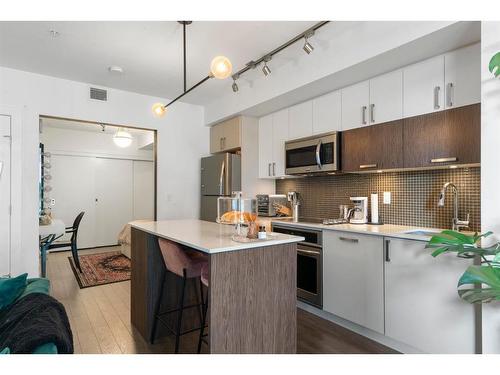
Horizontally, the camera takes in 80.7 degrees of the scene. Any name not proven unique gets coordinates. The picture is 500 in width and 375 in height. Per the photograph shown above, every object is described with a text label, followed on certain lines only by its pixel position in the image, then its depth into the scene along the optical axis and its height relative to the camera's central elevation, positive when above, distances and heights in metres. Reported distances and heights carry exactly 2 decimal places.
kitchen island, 1.59 -0.59
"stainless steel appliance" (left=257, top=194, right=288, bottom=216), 3.94 -0.21
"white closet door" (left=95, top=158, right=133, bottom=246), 6.46 -0.23
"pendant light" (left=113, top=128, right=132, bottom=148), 4.94 +0.83
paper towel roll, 2.87 -0.19
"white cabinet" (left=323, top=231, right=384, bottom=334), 2.32 -0.76
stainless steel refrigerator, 3.96 +0.12
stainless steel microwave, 2.99 +0.37
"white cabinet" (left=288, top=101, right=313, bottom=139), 3.34 +0.79
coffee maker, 2.91 -0.22
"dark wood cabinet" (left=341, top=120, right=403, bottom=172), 2.51 +0.38
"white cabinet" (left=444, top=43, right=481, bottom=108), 2.03 +0.80
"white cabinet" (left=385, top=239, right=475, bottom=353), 1.88 -0.78
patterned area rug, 3.99 -1.27
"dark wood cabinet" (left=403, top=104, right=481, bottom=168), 2.05 +0.38
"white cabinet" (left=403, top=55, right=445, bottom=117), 2.23 +0.80
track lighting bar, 2.40 +1.30
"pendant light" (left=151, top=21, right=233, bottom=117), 1.91 +0.79
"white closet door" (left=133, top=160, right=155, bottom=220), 6.91 -0.03
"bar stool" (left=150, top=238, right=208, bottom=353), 2.00 -0.52
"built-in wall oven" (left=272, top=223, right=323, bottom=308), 2.79 -0.77
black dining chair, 4.42 -0.85
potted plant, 1.06 -0.31
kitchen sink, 2.38 -0.36
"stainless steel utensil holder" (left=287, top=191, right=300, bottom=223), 3.36 -0.16
